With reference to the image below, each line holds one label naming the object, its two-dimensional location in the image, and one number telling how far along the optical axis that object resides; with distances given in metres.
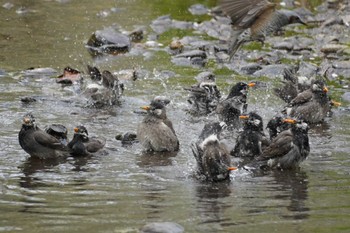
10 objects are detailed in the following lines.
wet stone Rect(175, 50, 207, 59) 17.78
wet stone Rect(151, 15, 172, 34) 21.48
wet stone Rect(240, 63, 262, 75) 16.76
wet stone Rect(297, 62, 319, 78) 16.16
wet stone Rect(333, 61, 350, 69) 16.91
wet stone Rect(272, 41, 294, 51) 18.92
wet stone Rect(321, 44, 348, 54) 18.56
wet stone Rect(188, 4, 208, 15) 24.27
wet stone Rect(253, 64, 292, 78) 16.36
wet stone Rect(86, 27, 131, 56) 19.14
